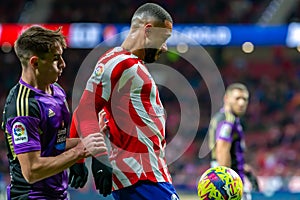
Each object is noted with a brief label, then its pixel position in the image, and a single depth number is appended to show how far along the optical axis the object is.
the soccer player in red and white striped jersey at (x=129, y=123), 8.71
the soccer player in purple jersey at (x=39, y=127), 7.59
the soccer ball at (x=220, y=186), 9.69
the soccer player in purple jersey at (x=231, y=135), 14.55
